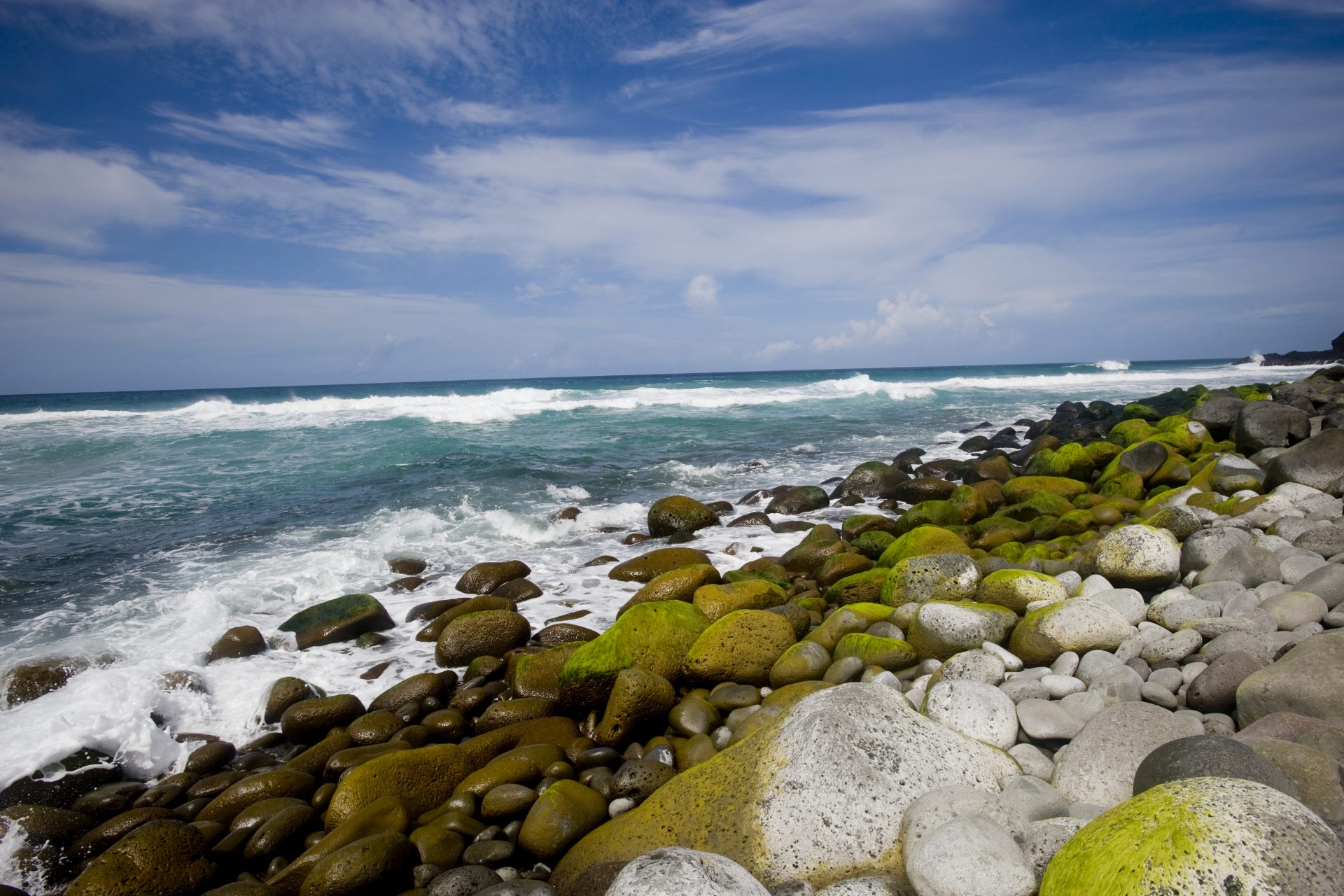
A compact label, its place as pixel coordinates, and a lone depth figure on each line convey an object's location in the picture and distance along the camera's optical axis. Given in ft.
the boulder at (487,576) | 28.73
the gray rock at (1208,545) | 18.85
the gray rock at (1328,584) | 15.10
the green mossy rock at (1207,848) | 6.61
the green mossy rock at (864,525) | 33.24
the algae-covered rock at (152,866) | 12.78
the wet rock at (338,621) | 24.11
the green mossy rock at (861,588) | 23.65
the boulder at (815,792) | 10.66
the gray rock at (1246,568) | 17.35
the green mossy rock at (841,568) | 26.59
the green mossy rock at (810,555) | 28.91
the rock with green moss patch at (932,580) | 21.15
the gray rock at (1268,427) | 32.71
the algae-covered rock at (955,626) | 17.78
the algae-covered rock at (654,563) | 29.40
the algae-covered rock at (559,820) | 13.42
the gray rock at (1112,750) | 10.95
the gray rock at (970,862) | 8.59
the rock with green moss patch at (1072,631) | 15.92
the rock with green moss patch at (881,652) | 17.97
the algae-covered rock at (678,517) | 36.40
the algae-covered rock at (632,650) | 18.44
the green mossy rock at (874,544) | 29.76
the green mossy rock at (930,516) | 33.37
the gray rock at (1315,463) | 24.80
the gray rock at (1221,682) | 12.73
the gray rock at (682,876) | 8.29
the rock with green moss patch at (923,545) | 25.79
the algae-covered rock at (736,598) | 22.80
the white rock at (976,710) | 13.07
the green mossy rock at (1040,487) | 35.45
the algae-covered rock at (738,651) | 18.88
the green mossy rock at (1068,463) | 39.93
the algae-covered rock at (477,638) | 22.18
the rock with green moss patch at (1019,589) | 19.35
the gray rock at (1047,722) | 13.09
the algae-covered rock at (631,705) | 17.22
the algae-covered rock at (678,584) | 24.70
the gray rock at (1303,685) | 11.26
